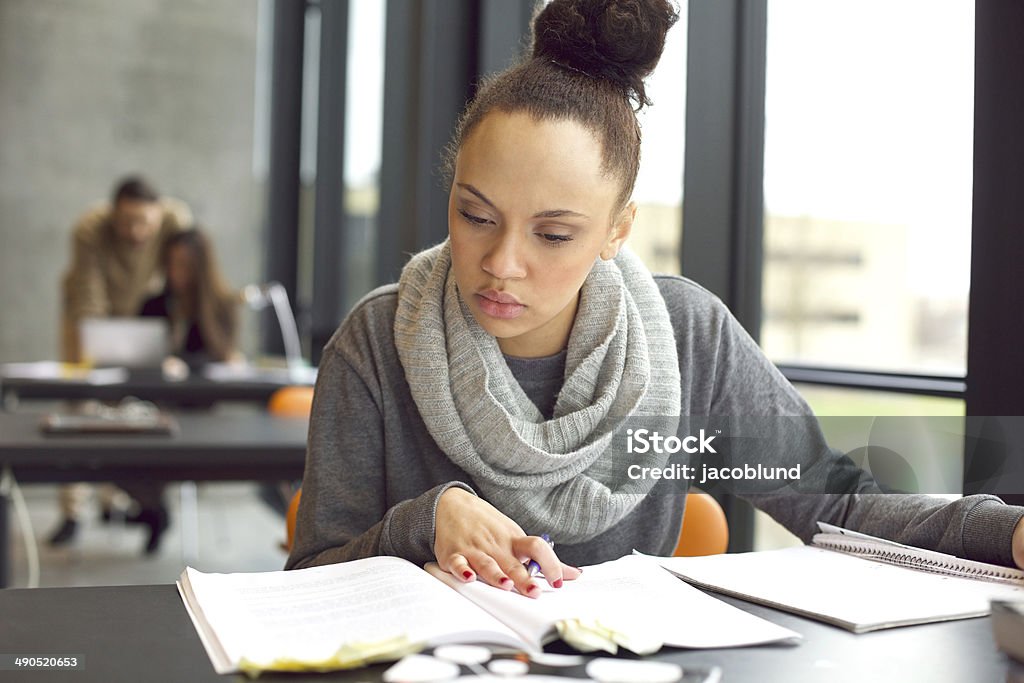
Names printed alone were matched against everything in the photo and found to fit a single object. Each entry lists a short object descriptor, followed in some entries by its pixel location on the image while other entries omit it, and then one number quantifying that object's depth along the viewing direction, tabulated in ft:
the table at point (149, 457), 7.80
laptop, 14.57
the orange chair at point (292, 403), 10.80
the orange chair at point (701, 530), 5.25
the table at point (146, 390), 12.92
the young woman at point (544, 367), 3.94
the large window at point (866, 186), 6.45
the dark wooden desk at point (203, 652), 2.65
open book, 2.71
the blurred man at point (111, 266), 16.42
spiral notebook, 3.21
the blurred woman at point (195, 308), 15.87
